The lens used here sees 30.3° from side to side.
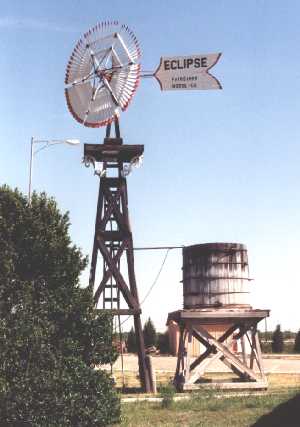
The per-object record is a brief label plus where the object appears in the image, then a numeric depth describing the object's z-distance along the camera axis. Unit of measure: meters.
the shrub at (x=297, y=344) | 53.11
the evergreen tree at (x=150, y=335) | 54.84
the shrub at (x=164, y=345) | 51.31
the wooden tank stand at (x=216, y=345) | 22.36
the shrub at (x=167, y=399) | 17.88
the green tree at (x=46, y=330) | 13.06
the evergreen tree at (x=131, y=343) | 57.35
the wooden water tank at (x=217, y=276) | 23.00
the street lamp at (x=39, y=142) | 18.14
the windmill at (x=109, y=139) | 23.62
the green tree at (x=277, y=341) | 54.62
